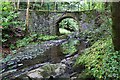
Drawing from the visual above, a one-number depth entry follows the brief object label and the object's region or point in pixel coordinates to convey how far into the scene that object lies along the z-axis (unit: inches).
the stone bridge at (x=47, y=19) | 261.4
